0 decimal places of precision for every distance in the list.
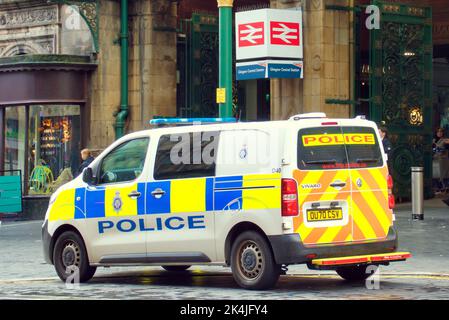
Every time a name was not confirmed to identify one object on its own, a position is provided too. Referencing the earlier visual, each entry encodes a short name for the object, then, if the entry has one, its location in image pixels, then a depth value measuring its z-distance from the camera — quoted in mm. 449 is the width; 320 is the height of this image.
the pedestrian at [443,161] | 29766
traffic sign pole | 19266
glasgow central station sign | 22391
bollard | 21672
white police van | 12547
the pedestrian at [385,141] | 21706
